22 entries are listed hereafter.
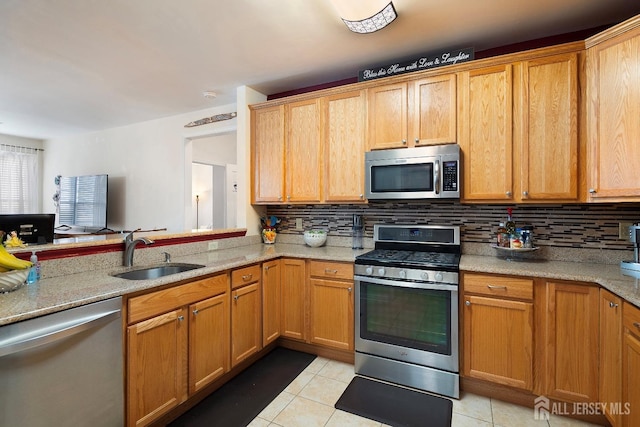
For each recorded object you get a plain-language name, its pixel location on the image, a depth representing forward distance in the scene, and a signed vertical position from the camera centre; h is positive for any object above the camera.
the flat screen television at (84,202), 4.75 +0.18
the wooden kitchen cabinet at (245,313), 2.17 -0.76
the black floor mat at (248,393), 1.82 -1.23
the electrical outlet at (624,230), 2.05 -0.10
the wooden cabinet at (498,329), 1.87 -0.74
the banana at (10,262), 1.43 -0.23
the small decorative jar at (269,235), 3.24 -0.23
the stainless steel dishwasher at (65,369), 1.13 -0.65
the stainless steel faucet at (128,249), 2.02 -0.24
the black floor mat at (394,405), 1.79 -1.22
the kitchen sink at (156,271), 2.01 -0.40
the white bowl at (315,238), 2.93 -0.23
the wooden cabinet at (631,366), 1.37 -0.71
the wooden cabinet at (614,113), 1.65 +0.59
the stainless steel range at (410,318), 2.04 -0.75
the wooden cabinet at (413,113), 2.30 +0.81
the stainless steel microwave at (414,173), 2.23 +0.32
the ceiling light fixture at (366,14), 1.74 +1.22
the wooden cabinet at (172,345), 1.53 -0.75
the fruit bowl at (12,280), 1.37 -0.31
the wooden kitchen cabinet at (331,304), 2.38 -0.73
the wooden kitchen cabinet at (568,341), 1.72 -0.74
